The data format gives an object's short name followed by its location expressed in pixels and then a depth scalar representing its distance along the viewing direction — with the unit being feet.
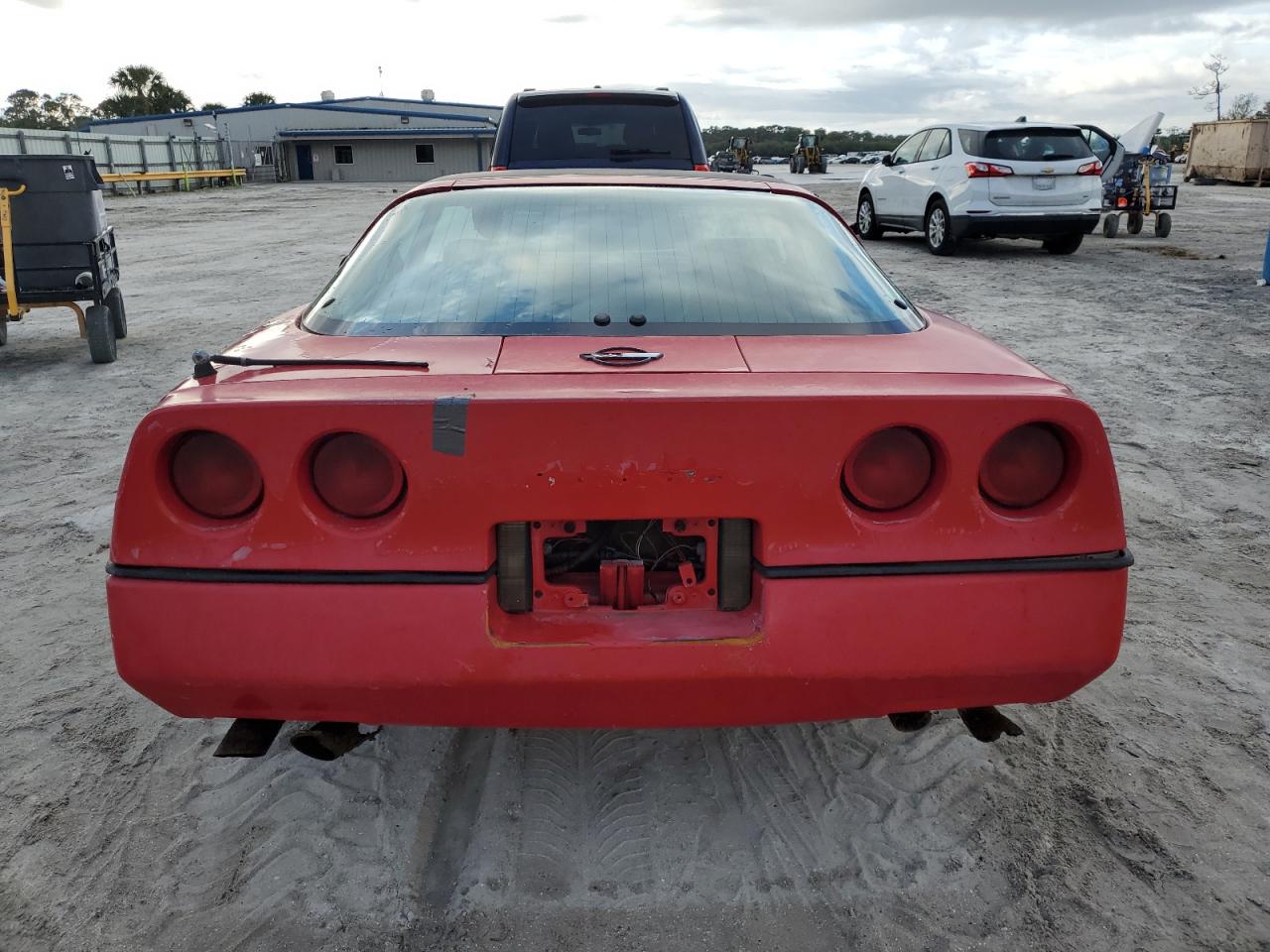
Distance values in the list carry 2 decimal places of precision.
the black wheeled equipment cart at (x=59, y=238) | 24.08
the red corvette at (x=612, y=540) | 6.00
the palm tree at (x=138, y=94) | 223.51
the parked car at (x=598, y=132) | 23.34
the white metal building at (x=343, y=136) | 164.76
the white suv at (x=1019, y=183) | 40.29
